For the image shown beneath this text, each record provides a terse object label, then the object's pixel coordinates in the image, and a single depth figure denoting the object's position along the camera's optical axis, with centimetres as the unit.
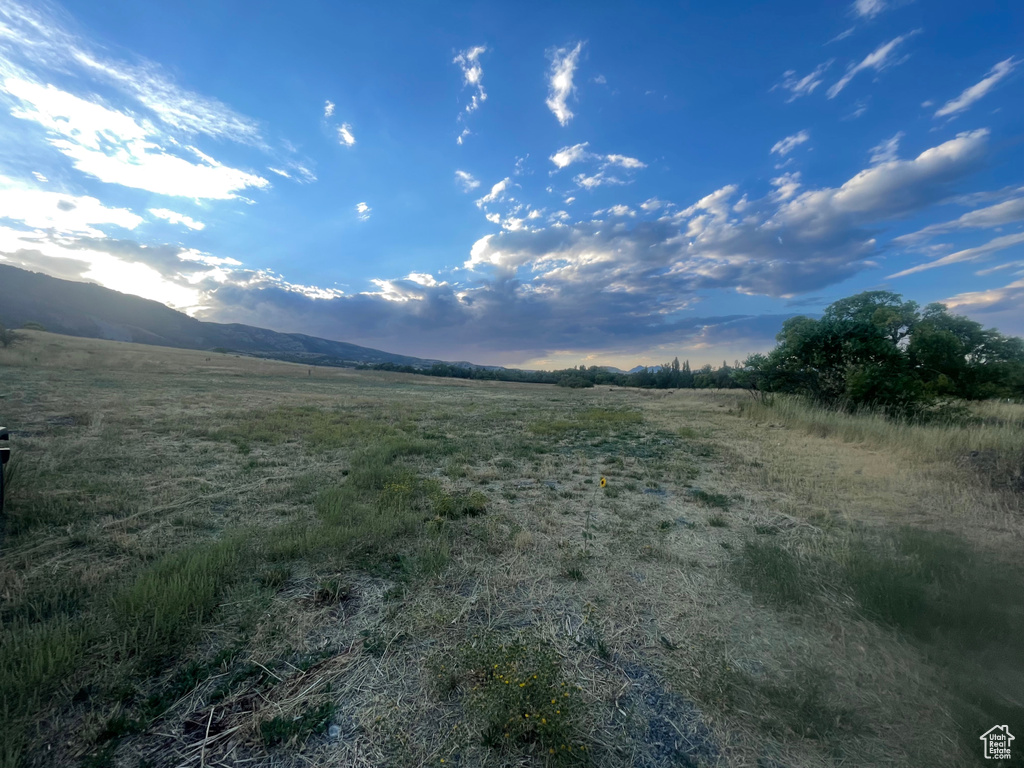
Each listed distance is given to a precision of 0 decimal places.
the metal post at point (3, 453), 466
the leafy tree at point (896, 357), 1348
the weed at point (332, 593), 402
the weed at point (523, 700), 251
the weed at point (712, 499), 745
